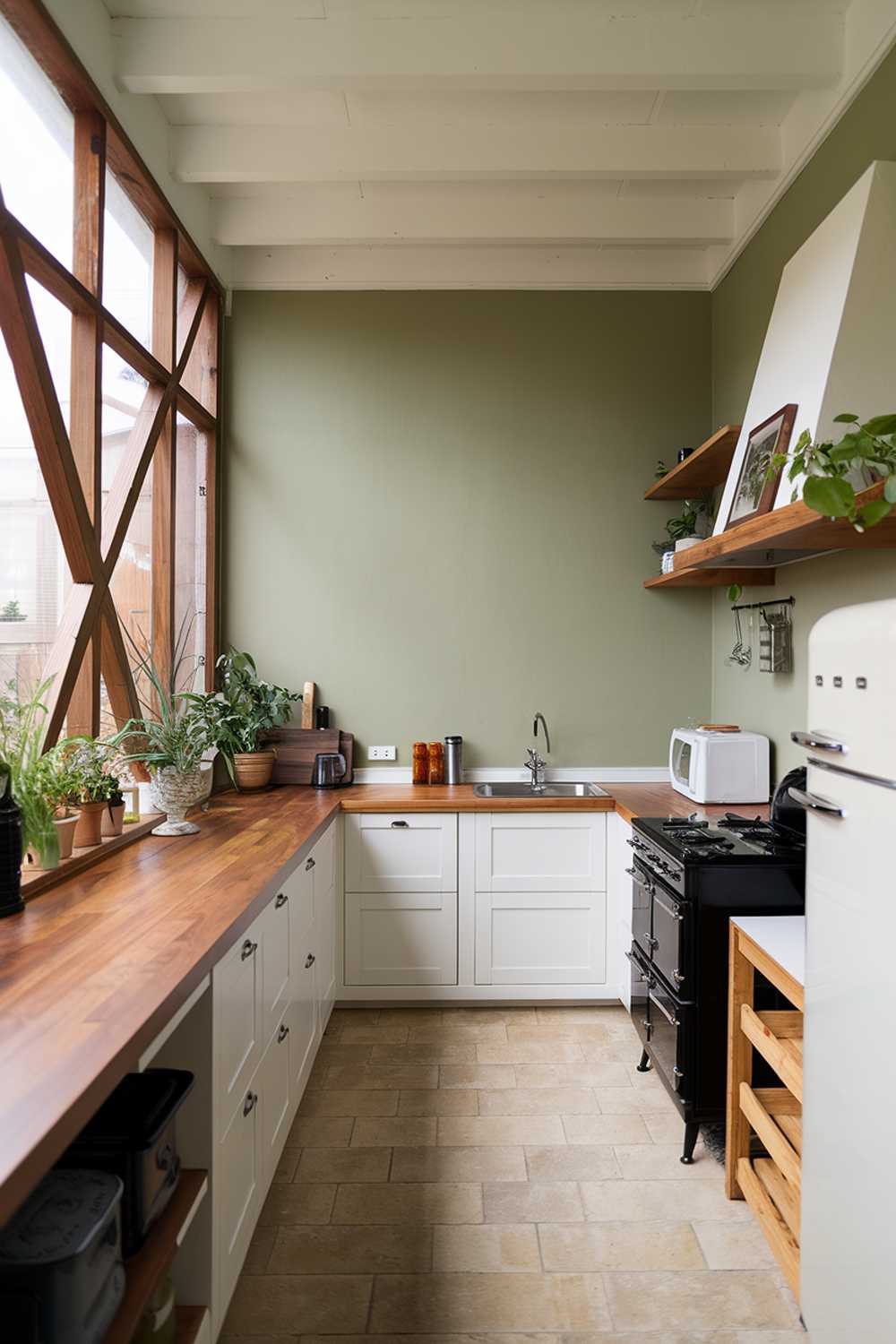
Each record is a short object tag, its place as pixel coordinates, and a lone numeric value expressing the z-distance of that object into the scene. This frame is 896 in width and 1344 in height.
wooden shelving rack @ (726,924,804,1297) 1.83
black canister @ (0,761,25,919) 1.73
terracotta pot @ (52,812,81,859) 2.10
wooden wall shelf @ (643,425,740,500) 3.06
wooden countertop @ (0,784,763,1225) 1.05
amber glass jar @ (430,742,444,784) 3.79
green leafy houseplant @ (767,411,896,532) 1.73
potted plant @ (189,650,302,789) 3.61
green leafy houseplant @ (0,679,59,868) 1.96
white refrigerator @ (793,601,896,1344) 1.34
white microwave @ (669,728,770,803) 3.18
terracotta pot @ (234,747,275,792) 3.63
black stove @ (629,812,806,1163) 2.35
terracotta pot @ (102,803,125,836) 2.43
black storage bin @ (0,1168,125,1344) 1.09
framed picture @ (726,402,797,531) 2.40
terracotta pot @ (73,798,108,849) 2.28
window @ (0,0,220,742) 2.13
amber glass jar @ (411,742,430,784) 3.79
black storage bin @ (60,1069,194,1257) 1.35
